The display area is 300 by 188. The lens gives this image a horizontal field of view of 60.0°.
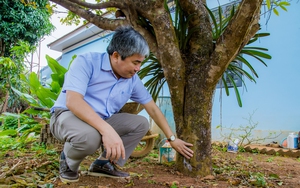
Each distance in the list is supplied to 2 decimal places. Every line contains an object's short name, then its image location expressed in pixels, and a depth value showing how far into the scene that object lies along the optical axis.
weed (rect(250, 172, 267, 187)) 1.75
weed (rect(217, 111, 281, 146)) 4.38
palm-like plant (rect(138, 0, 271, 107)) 2.13
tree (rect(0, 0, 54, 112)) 8.83
